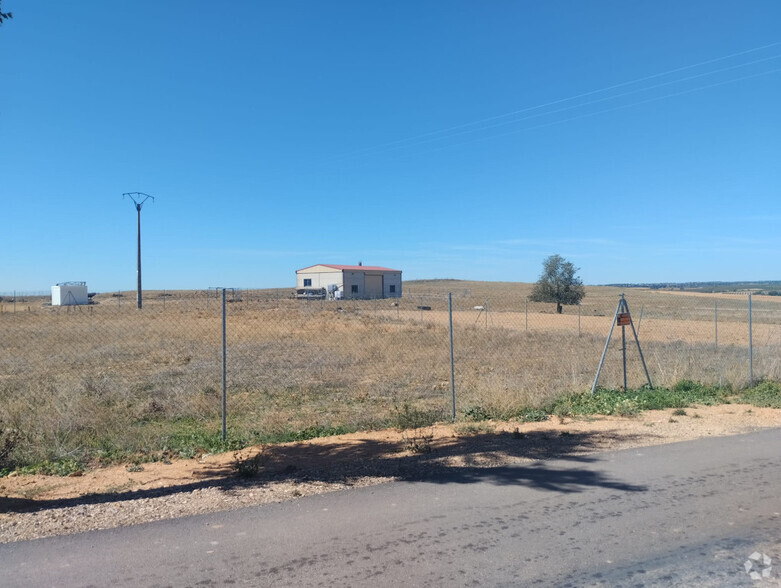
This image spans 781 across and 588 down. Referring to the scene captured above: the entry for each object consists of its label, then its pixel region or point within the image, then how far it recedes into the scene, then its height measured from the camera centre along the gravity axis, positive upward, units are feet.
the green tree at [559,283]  147.02 +4.25
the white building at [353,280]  206.69 +8.06
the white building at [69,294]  171.42 +3.35
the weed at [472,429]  27.61 -5.84
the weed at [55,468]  21.68 -5.87
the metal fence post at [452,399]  30.42 -4.87
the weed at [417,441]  23.80 -5.74
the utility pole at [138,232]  156.57 +18.71
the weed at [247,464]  20.34 -5.64
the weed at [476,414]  30.86 -5.77
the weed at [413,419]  28.85 -5.69
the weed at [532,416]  30.42 -5.82
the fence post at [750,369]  39.73 -4.57
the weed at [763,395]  34.47 -5.79
